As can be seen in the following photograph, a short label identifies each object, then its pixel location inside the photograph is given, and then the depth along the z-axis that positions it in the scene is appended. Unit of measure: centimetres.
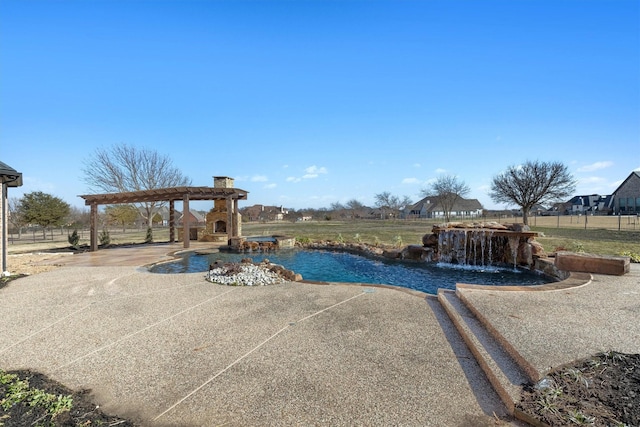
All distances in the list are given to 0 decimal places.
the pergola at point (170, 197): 1365
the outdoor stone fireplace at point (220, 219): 1761
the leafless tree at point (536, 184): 2498
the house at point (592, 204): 5383
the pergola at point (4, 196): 762
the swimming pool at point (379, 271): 804
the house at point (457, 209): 5793
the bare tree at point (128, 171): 2230
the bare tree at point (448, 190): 4016
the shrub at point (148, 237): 1702
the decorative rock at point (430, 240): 1167
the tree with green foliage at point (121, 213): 3000
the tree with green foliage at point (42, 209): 2065
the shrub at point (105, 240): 1552
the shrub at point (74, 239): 1451
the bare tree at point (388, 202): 5906
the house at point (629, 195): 4178
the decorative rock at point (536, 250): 970
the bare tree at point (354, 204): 7569
